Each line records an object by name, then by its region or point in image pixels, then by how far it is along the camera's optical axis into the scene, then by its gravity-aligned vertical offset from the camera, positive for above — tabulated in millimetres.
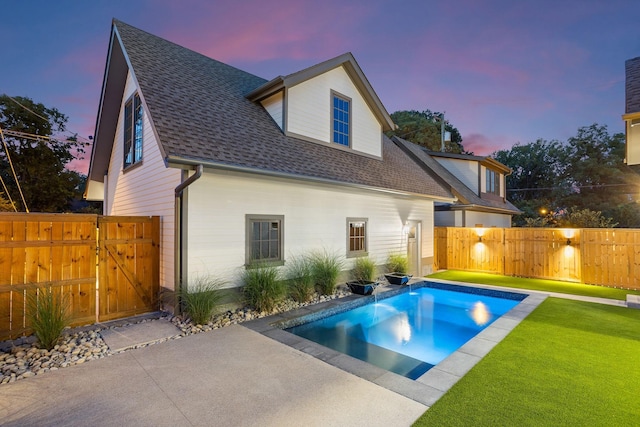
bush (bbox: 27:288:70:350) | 4359 -1429
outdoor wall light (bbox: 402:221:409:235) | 11238 -331
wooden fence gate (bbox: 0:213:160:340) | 4762 -795
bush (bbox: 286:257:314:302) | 7172 -1434
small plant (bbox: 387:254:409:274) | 10523 -1559
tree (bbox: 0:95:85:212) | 20906 +4304
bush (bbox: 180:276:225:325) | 5520 -1480
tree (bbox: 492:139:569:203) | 33969 +5651
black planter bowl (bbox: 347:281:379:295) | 8039 -1806
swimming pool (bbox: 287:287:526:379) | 5355 -2416
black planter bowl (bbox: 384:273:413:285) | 9289 -1820
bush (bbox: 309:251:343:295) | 7863 -1417
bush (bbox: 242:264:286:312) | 6309 -1450
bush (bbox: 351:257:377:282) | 9156 -1534
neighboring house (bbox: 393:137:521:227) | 14547 +1818
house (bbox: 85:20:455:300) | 6012 +1357
